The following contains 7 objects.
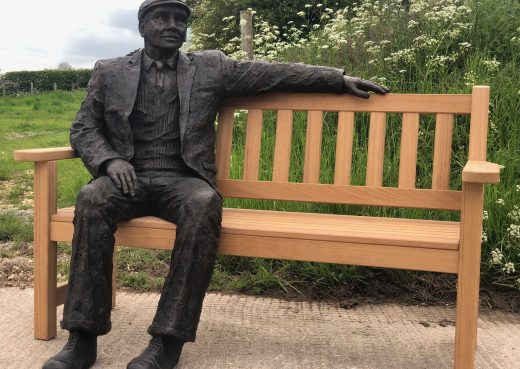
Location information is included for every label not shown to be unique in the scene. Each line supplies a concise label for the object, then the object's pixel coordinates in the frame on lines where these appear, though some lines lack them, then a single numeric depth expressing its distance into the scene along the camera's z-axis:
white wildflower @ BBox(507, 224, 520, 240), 3.65
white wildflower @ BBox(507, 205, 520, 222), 3.75
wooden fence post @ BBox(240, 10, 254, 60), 7.04
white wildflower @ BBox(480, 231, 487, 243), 3.71
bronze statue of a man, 2.79
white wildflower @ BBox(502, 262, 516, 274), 3.63
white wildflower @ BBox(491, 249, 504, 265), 3.63
